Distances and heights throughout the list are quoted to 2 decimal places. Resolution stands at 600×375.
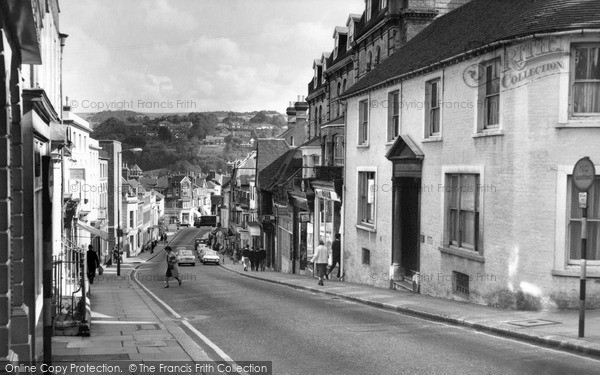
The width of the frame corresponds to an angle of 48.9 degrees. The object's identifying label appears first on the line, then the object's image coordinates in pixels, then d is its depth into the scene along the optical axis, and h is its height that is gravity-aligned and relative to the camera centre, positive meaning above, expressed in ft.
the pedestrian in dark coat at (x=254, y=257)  149.69 -21.28
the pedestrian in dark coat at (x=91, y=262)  81.63 -12.27
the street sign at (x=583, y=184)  39.70 -1.09
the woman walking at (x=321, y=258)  78.84 -11.34
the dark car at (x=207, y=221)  449.89 -39.24
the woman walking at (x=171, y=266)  85.80 -13.41
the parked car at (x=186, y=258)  164.66 -23.67
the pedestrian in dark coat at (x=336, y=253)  99.04 -13.38
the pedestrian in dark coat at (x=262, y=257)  148.97 -21.28
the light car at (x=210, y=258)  188.55 -26.99
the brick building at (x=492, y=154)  49.47 +1.05
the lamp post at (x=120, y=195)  209.56 -10.80
